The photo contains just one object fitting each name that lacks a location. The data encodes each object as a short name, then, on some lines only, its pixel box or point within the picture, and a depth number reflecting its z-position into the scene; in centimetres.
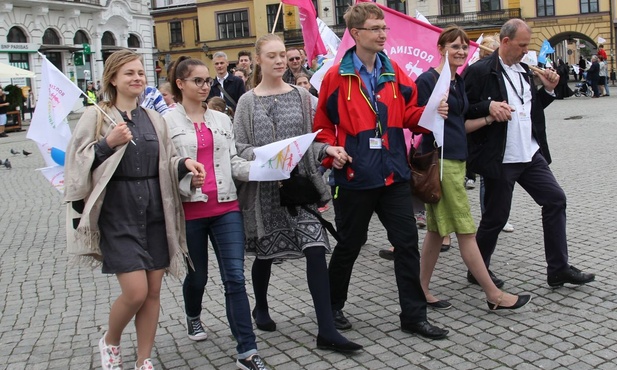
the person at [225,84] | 912
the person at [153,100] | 683
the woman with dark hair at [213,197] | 424
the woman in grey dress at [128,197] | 388
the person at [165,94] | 702
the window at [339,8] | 5697
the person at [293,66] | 757
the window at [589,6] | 4944
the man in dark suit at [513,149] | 531
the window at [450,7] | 5359
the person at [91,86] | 3459
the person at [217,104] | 691
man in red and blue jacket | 454
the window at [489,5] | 5256
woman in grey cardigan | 446
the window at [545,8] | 5069
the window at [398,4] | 5509
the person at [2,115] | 2722
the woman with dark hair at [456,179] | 498
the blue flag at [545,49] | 1984
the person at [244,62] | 1073
